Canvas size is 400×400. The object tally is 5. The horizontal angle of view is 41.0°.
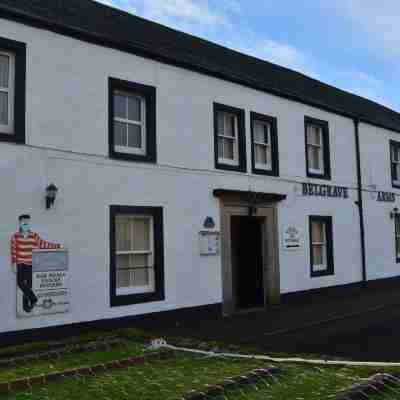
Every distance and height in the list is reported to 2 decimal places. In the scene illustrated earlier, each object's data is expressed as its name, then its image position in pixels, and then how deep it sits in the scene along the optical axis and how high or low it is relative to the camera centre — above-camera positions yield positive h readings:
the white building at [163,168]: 9.83 +1.89
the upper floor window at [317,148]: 16.75 +3.15
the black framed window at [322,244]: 16.48 +0.07
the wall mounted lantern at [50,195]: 9.76 +1.04
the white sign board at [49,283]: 9.54 -0.56
